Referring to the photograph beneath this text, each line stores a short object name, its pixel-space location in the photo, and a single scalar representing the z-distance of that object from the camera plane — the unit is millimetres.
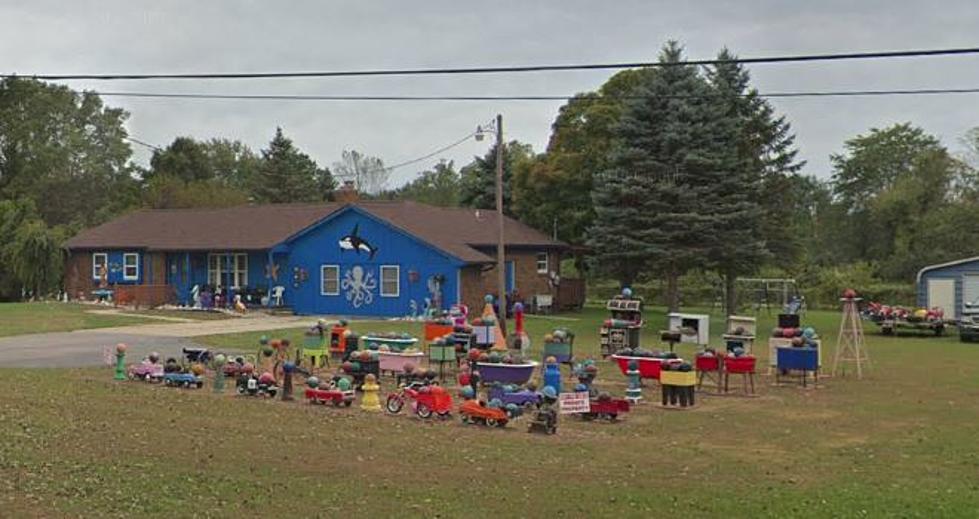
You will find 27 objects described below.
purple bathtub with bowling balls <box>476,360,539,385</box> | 16625
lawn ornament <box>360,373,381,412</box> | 15148
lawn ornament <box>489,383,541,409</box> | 14700
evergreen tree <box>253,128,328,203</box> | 84812
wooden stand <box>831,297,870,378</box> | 21234
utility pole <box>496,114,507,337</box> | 28391
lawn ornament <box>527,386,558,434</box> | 13266
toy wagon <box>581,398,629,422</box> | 14594
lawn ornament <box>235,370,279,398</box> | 16516
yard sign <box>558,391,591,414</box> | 14266
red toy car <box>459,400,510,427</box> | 13883
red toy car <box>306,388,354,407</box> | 15539
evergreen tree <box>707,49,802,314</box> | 35219
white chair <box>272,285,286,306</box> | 41156
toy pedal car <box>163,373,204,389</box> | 17562
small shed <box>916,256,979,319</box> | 36062
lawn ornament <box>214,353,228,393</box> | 16969
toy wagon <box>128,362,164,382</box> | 18125
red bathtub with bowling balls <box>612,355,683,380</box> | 18000
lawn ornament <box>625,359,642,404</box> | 16406
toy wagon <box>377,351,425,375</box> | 18328
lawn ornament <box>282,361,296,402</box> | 16234
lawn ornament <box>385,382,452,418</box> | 14469
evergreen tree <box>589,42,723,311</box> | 35094
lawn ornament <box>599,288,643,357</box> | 22641
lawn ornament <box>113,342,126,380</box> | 18328
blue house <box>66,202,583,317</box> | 38656
